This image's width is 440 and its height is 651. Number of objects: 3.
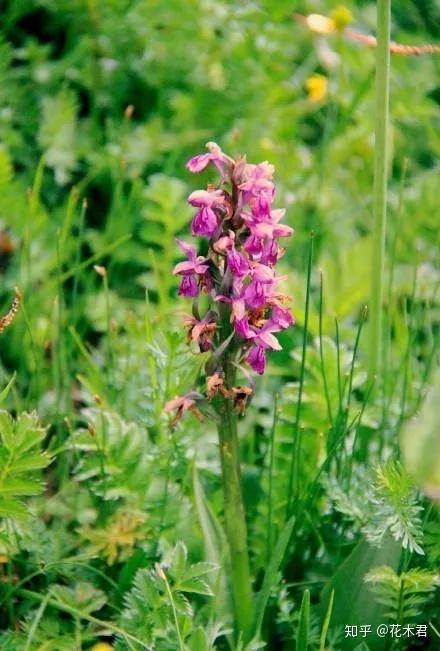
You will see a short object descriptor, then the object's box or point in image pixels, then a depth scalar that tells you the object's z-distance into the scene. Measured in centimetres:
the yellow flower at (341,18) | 103
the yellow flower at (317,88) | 113
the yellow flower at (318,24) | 96
